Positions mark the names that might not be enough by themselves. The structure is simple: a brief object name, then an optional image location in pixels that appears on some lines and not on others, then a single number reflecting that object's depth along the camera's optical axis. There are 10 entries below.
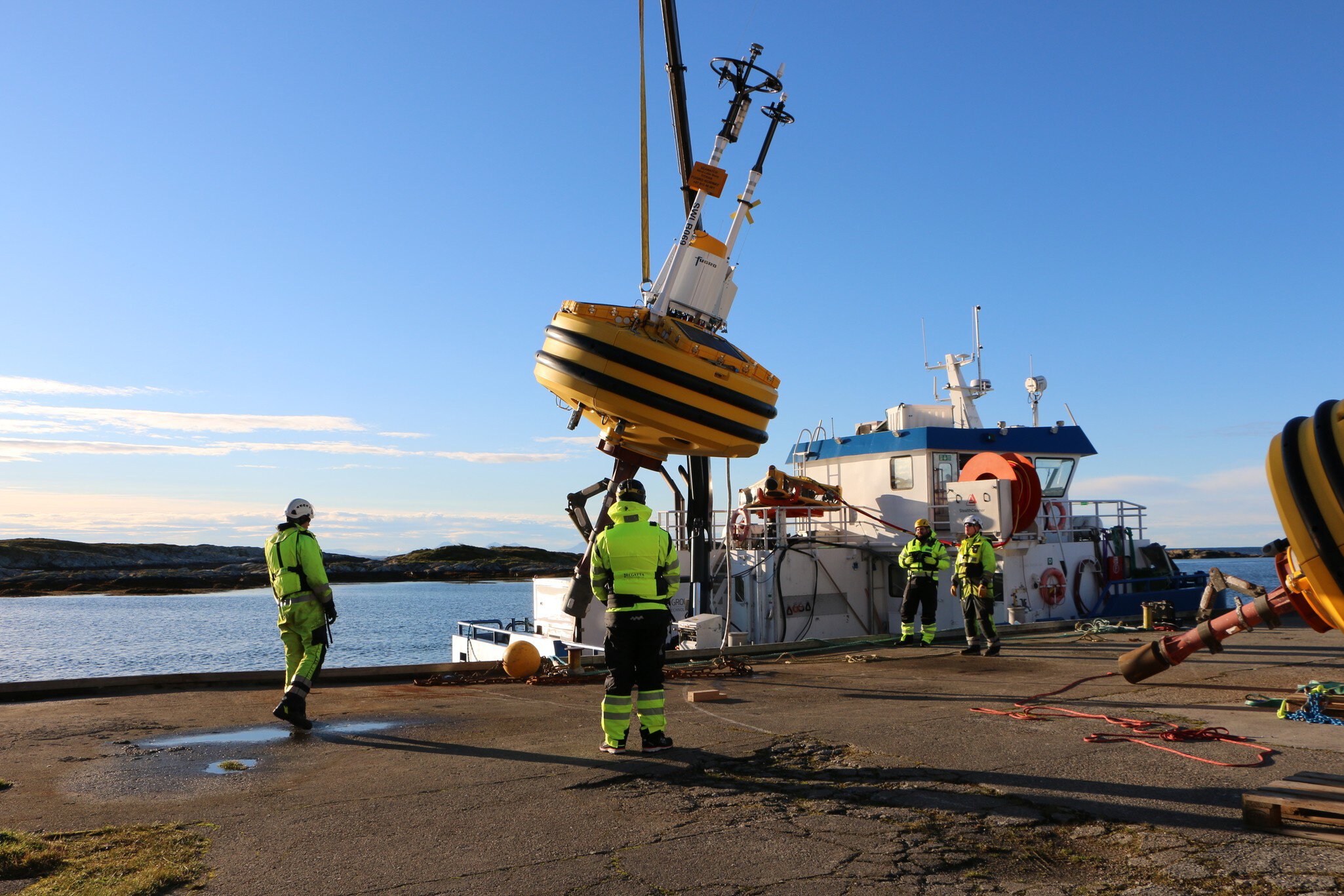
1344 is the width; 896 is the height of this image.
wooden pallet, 3.79
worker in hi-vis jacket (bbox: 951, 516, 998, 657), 11.27
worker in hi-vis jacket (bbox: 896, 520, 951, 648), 12.74
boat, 16.27
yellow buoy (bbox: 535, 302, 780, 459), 9.29
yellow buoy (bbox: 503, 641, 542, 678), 9.41
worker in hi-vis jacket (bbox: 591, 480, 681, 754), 5.99
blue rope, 6.40
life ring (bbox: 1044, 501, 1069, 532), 17.92
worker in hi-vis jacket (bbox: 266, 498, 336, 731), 7.21
